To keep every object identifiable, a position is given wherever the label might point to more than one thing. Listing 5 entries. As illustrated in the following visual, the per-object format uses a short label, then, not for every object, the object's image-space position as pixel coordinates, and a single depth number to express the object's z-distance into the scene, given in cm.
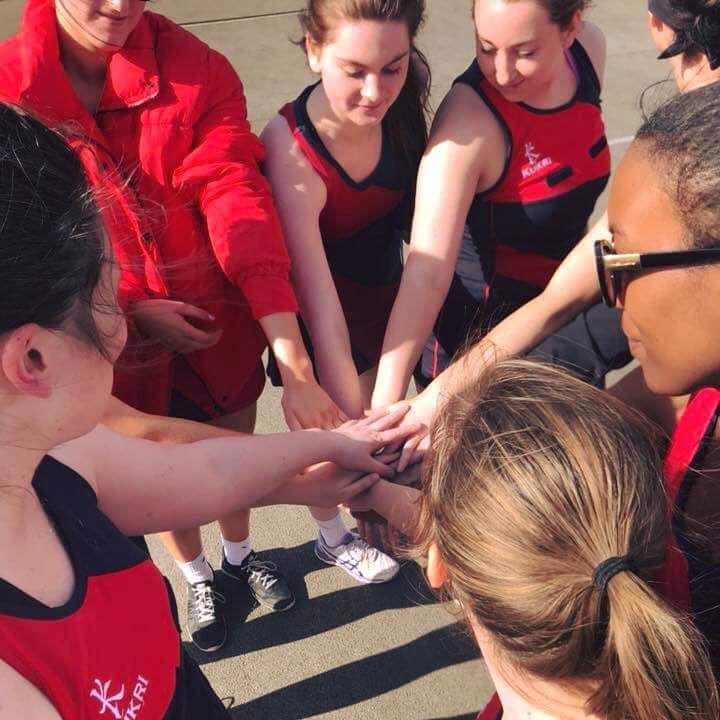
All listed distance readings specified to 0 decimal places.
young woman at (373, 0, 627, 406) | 205
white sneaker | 291
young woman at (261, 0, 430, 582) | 202
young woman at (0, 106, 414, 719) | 100
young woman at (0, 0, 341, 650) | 186
